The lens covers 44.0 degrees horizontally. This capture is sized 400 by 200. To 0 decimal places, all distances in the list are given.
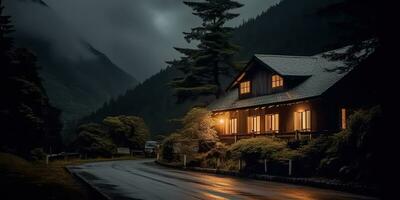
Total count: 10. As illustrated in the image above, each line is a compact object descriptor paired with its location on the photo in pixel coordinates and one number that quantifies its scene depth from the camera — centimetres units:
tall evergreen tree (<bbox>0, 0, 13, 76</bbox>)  3019
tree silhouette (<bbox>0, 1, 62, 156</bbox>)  3116
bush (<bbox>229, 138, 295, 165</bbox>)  2948
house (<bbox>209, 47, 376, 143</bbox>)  3344
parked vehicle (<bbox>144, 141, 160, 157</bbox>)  6681
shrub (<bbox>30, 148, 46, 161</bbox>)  4119
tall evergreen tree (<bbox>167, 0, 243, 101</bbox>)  5019
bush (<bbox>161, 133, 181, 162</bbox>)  4603
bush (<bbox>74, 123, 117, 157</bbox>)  6125
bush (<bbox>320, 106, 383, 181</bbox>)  2147
